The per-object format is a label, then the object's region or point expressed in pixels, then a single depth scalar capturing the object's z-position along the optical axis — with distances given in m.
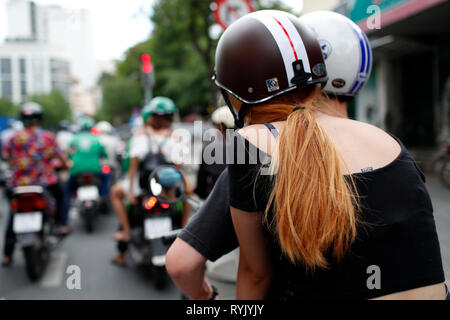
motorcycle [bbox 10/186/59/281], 4.46
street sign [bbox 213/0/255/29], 4.68
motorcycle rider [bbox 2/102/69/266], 4.87
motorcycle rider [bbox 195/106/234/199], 3.40
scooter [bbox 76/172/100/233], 6.75
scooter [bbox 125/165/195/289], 4.07
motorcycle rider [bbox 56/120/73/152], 9.46
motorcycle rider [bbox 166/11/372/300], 1.27
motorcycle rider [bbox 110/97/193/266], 4.59
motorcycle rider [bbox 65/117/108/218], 7.06
